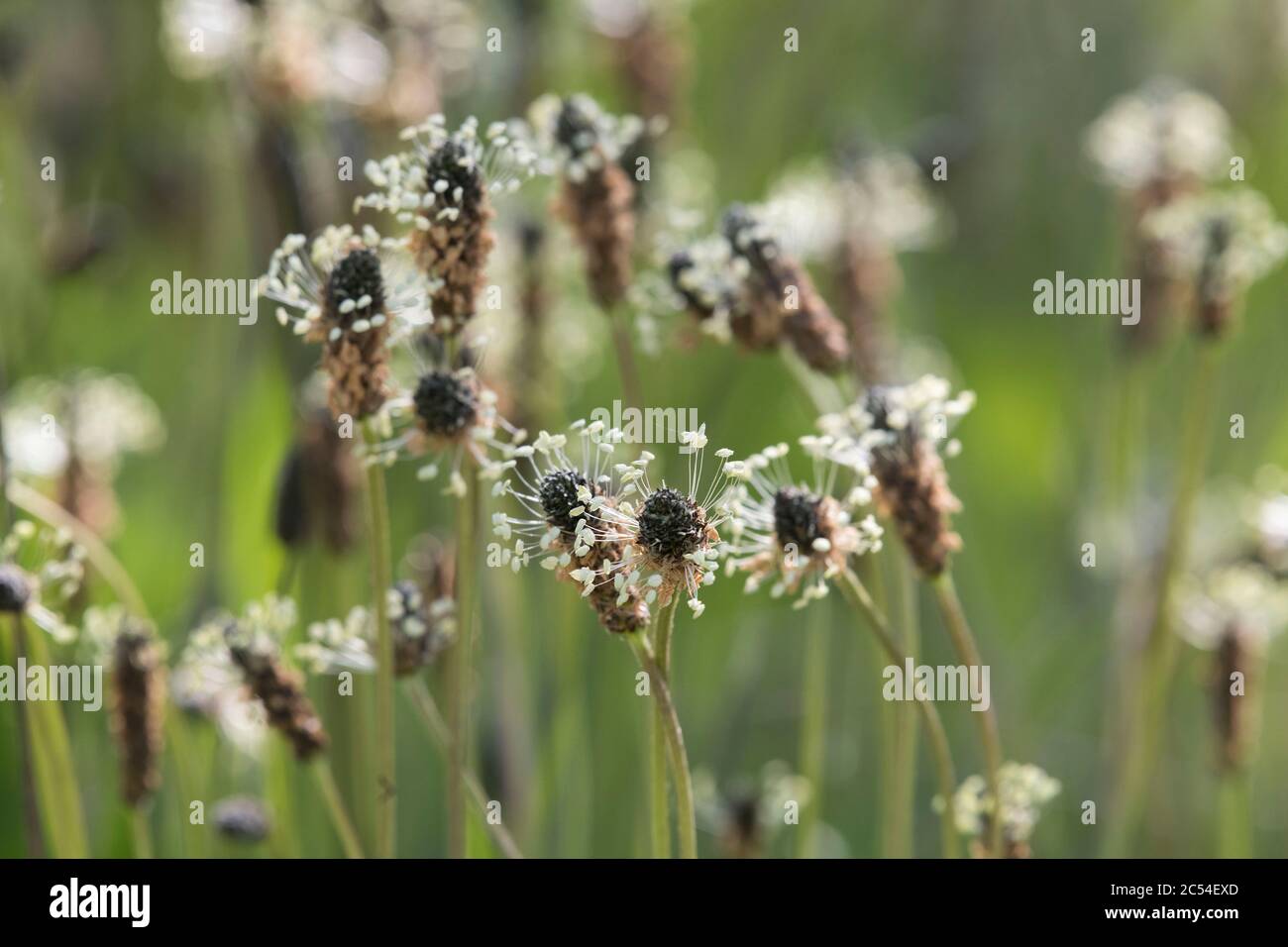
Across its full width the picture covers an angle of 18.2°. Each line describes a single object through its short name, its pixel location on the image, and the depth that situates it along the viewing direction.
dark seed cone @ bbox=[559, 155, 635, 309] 0.49
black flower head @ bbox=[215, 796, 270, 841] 0.49
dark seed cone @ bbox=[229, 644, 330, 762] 0.46
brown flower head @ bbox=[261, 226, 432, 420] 0.44
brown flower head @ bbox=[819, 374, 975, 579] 0.46
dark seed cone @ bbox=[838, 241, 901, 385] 0.56
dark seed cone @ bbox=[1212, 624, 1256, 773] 0.51
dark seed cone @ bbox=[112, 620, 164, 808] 0.47
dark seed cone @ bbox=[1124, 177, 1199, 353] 0.56
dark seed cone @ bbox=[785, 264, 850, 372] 0.48
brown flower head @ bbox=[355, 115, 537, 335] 0.45
